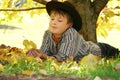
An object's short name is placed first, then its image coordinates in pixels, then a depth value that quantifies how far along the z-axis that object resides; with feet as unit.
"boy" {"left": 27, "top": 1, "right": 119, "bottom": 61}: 18.95
